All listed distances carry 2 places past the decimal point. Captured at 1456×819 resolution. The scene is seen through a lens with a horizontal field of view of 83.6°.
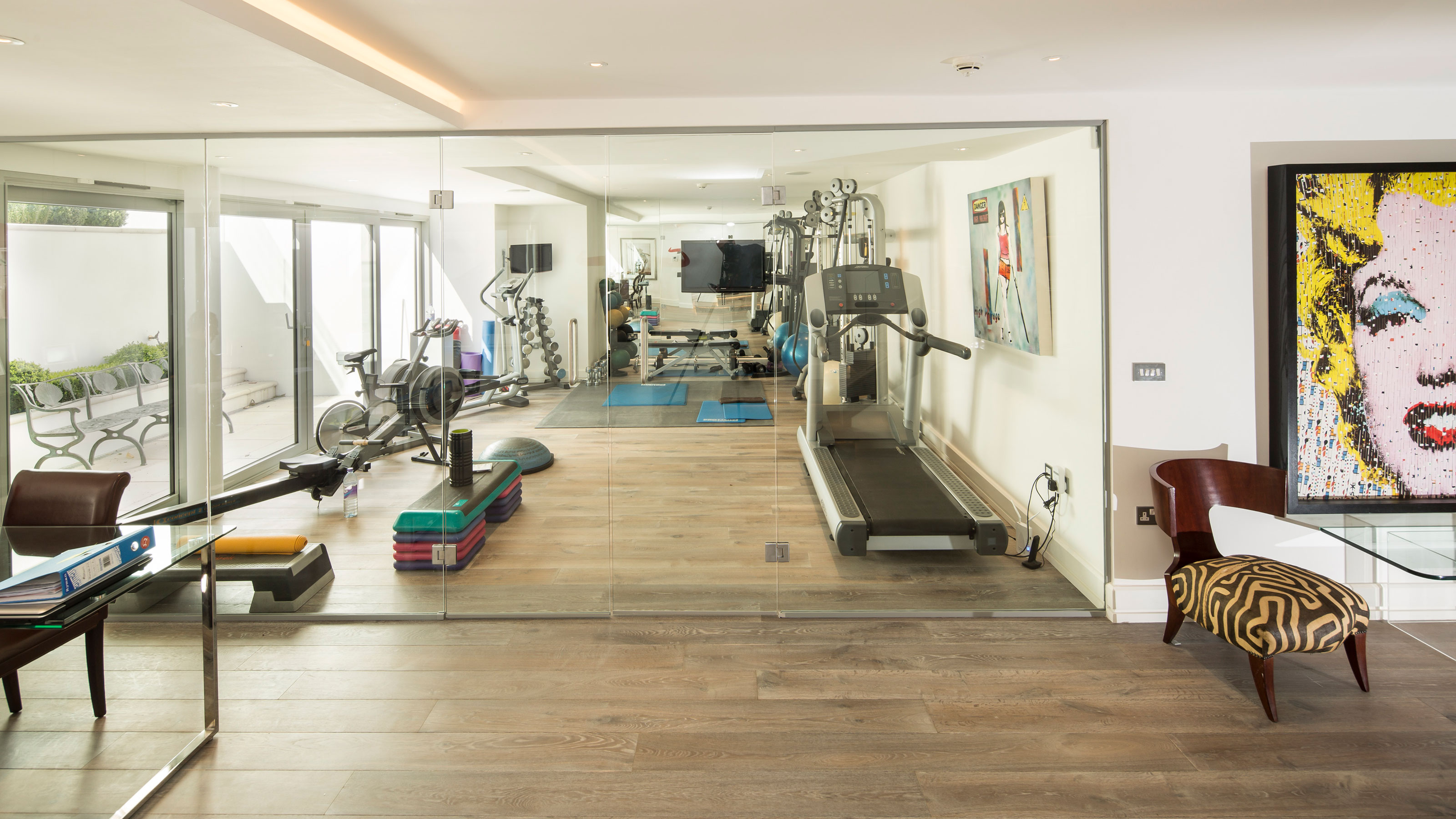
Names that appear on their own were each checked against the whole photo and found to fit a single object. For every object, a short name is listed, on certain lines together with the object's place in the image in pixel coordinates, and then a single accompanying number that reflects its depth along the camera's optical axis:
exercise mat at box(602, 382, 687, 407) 3.83
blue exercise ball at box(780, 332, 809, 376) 3.78
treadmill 3.73
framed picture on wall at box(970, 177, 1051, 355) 3.74
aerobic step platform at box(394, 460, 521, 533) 3.83
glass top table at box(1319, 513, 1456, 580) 2.69
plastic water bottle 3.85
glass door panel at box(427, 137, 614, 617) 3.77
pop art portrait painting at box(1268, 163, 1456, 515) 3.49
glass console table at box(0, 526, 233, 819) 2.35
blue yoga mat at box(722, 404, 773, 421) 3.85
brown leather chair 2.95
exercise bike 3.79
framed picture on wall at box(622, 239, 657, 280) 3.76
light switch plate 3.57
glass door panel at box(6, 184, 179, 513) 3.70
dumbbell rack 3.83
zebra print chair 2.78
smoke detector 3.03
